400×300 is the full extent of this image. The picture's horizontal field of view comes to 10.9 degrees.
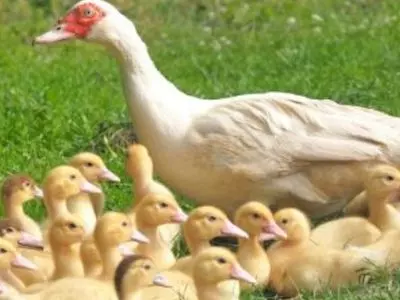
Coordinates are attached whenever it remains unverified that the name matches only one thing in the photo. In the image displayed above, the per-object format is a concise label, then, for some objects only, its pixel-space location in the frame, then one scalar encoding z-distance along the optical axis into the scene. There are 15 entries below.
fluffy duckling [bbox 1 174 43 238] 10.04
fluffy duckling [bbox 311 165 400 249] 9.70
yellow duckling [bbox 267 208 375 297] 9.19
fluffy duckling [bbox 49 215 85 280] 9.27
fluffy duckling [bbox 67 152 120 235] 10.21
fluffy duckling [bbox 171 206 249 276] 9.42
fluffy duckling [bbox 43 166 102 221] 9.98
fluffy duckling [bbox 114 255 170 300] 8.60
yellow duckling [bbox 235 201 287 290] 9.41
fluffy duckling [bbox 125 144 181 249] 10.25
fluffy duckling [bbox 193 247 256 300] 8.79
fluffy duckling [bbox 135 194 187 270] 9.63
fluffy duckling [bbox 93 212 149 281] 9.13
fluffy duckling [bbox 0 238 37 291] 8.80
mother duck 10.01
